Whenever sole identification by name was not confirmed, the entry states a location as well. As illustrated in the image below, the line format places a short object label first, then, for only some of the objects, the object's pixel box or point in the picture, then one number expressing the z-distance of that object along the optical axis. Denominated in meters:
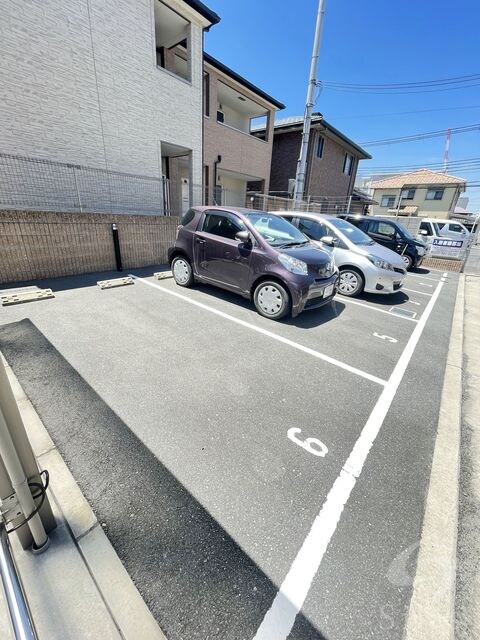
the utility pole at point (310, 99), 8.85
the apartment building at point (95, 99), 6.17
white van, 11.17
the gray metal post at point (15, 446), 1.16
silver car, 5.84
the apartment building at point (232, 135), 11.27
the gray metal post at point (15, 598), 0.82
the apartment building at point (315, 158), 16.61
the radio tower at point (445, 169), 32.53
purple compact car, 4.26
